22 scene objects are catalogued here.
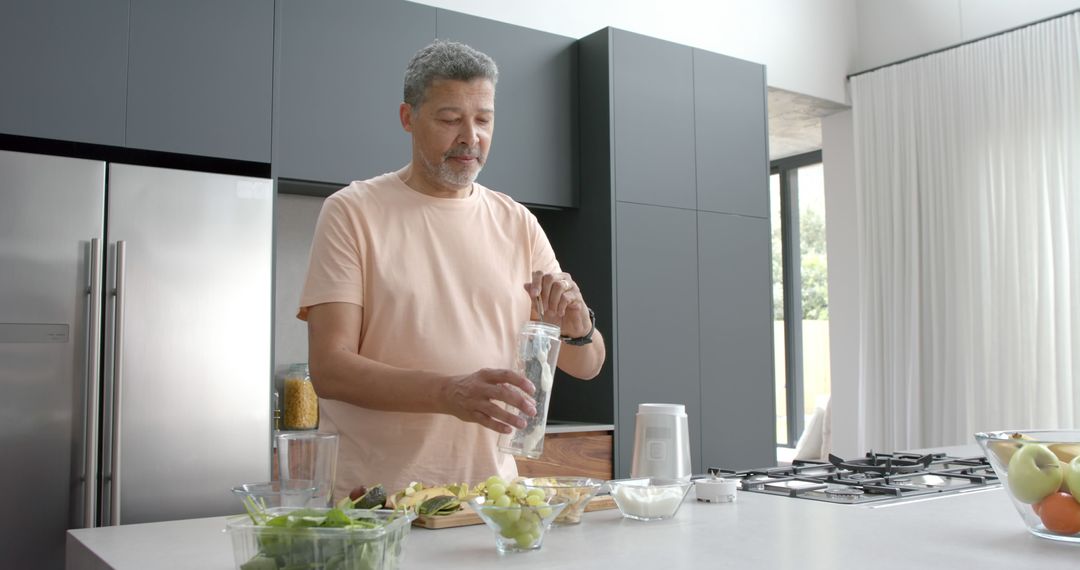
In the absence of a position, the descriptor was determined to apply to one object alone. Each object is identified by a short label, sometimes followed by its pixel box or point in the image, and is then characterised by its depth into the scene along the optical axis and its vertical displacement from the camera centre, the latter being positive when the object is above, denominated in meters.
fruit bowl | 1.24 -0.18
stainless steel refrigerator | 2.53 +0.01
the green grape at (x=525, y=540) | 1.16 -0.24
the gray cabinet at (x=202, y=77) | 2.83 +0.85
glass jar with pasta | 3.34 -0.20
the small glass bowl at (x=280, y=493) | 1.11 -0.17
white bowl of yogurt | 1.39 -0.22
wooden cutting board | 1.34 -0.25
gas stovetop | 1.72 -0.27
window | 5.73 +0.35
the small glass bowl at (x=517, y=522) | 1.14 -0.21
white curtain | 4.13 +0.51
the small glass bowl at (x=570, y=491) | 1.28 -0.20
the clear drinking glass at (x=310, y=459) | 1.14 -0.14
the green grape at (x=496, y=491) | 1.19 -0.18
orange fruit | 1.23 -0.22
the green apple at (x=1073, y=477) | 1.22 -0.17
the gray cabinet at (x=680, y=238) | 3.71 +0.45
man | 1.77 +0.10
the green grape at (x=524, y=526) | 1.15 -0.22
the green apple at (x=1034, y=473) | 1.25 -0.17
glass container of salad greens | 0.88 -0.18
